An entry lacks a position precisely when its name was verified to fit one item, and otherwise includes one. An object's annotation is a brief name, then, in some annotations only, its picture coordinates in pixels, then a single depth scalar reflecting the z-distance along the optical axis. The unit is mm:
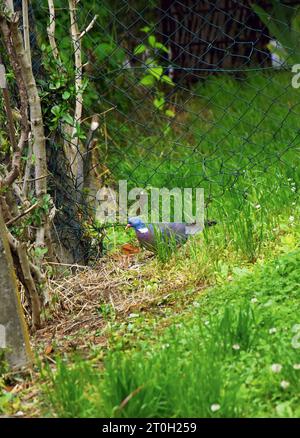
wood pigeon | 8502
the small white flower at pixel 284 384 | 5398
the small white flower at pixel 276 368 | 5526
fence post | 6254
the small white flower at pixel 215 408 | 5128
